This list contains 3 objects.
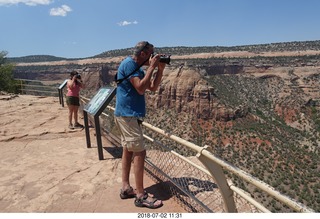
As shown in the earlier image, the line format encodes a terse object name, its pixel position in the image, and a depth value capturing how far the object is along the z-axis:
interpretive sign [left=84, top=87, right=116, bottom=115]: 3.87
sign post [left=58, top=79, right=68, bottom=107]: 9.30
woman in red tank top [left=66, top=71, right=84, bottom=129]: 6.21
